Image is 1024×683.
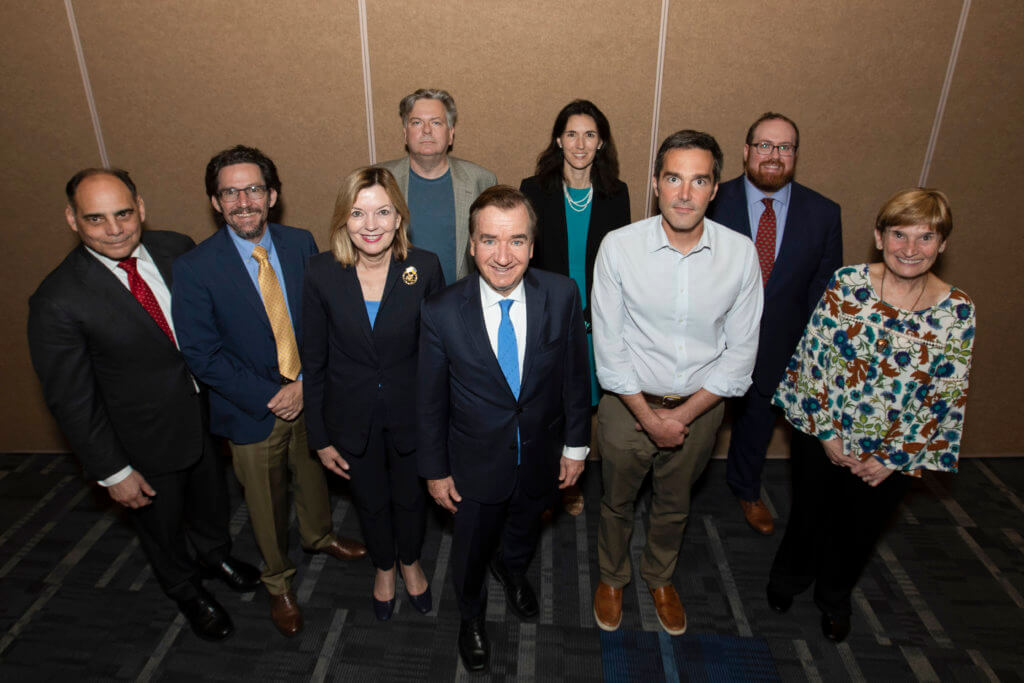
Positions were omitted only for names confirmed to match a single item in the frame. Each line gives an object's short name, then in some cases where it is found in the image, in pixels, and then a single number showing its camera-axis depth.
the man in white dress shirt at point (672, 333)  2.17
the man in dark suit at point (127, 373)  2.15
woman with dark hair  2.80
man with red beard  2.73
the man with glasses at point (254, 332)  2.29
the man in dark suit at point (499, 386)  1.99
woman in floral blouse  2.07
